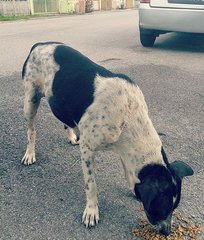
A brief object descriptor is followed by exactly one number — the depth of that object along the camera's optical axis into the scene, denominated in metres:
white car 5.76
